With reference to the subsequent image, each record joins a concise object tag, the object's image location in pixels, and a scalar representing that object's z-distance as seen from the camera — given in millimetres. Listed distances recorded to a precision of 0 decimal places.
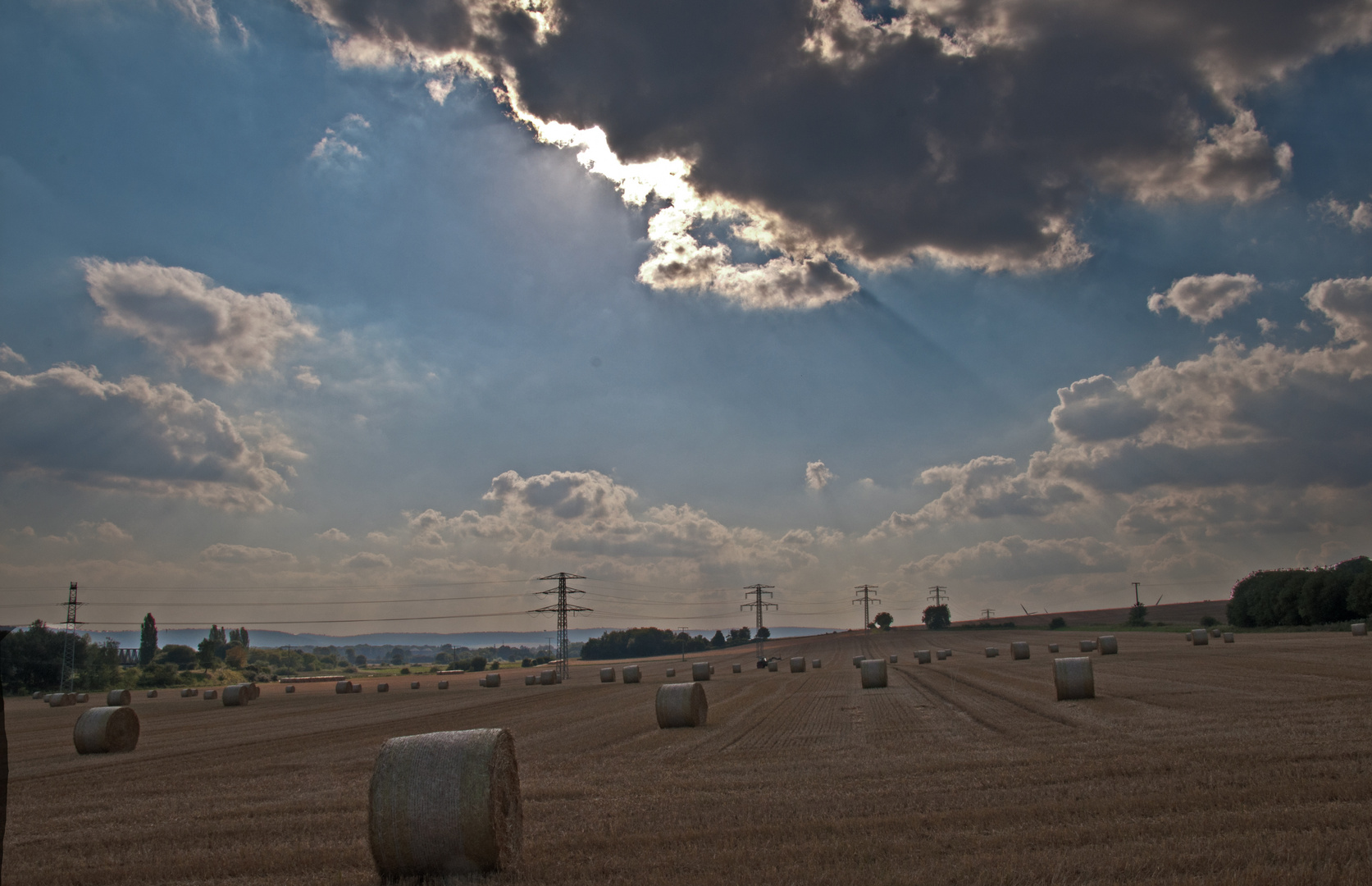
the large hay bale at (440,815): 8867
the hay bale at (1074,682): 21812
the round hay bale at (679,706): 21172
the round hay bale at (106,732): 21969
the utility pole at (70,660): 80281
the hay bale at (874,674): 31047
